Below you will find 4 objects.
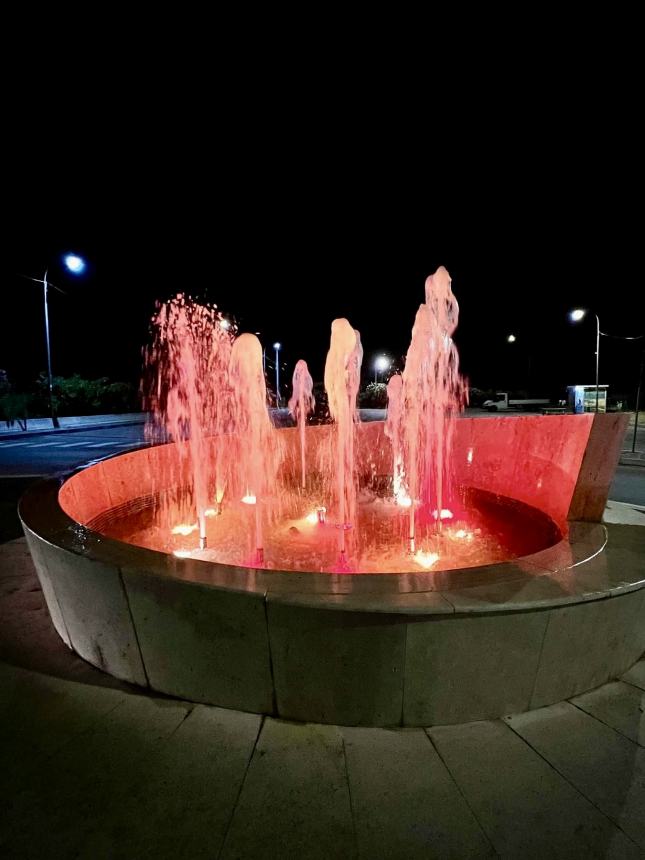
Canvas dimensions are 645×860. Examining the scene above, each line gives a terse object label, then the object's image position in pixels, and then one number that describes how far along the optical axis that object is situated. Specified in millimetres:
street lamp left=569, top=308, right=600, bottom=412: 22844
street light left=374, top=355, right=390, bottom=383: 65312
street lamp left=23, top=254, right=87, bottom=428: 20547
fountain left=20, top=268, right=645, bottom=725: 2885
